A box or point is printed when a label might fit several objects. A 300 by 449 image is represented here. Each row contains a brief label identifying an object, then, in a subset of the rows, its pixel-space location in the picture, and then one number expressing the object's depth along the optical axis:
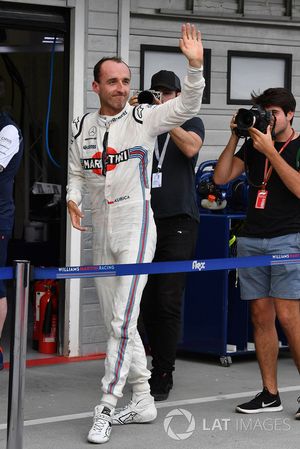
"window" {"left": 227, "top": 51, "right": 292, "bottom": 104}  13.81
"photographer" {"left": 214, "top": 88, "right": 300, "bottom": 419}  9.96
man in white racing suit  9.31
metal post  8.08
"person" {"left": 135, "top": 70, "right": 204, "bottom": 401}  10.91
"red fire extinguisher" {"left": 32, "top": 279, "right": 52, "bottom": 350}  13.14
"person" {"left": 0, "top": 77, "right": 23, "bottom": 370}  11.89
